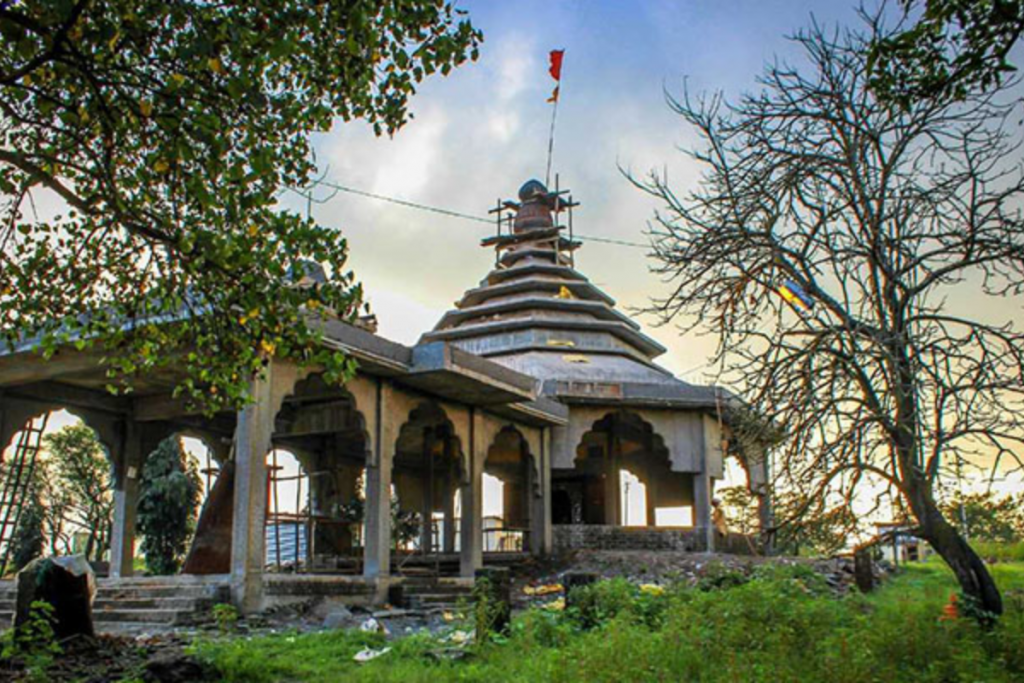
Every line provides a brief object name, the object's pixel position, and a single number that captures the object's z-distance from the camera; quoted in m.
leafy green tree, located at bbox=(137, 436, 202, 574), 24.78
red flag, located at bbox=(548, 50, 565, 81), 19.19
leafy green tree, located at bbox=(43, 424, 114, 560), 28.17
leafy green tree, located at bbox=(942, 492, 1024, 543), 10.20
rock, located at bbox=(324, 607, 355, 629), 12.17
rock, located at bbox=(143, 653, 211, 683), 7.84
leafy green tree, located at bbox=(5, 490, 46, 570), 25.03
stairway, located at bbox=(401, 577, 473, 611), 14.98
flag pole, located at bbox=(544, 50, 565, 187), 19.19
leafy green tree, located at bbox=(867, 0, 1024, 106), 5.86
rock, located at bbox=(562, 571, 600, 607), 11.18
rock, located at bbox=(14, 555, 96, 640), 9.23
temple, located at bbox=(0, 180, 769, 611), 14.48
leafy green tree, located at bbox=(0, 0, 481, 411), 5.77
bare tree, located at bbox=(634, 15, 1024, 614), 8.87
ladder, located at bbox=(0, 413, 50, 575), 14.53
